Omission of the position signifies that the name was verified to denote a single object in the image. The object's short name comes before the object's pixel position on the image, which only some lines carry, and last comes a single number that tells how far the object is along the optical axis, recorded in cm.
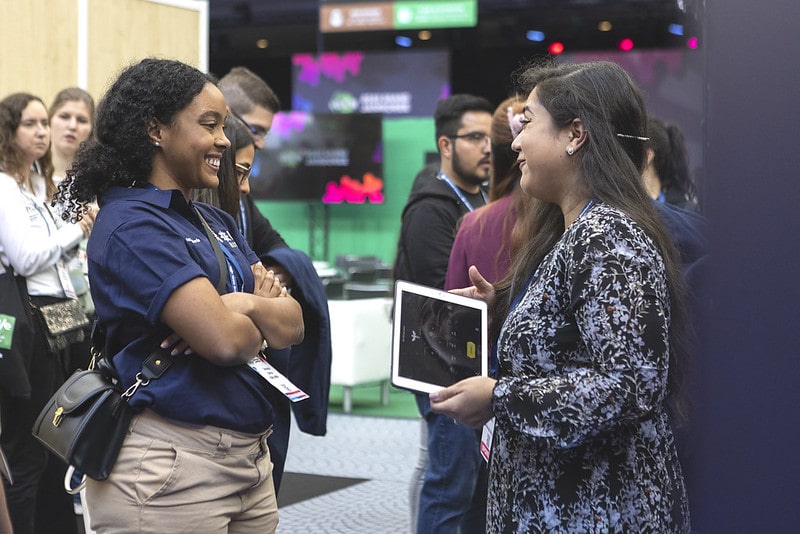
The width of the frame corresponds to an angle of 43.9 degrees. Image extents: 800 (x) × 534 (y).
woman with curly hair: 195
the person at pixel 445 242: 329
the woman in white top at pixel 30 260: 366
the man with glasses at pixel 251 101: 367
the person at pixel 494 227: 303
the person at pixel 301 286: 279
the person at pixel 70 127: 433
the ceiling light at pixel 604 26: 1438
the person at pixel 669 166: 376
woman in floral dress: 170
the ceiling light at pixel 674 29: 1371
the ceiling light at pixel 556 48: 1511
